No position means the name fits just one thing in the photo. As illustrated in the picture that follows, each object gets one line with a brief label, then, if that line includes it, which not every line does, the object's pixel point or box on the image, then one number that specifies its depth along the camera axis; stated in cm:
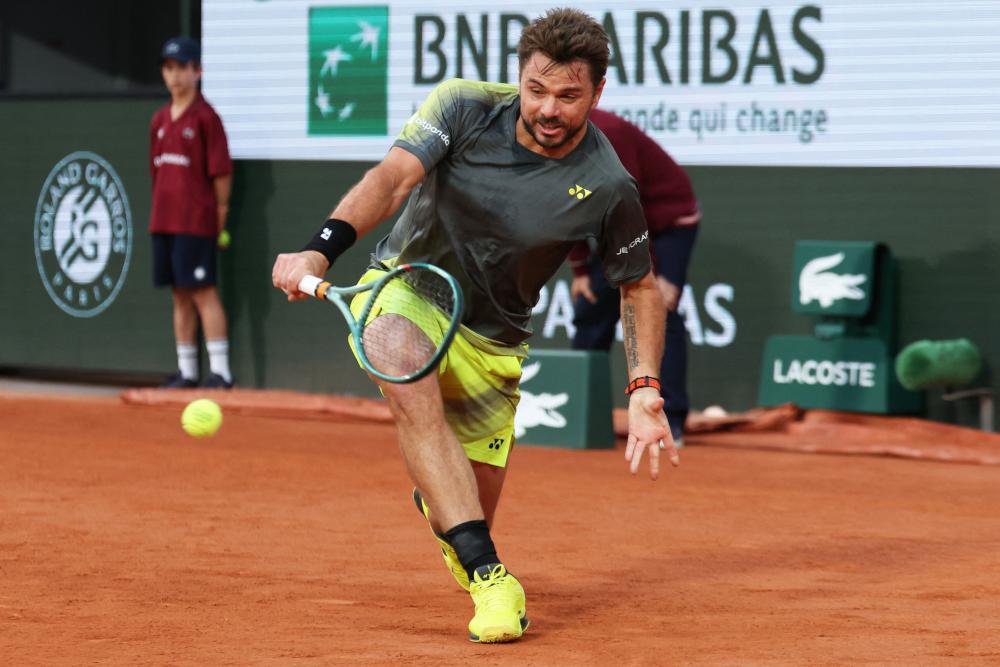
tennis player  849
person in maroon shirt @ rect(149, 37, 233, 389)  2059
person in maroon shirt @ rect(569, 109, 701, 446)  1576
